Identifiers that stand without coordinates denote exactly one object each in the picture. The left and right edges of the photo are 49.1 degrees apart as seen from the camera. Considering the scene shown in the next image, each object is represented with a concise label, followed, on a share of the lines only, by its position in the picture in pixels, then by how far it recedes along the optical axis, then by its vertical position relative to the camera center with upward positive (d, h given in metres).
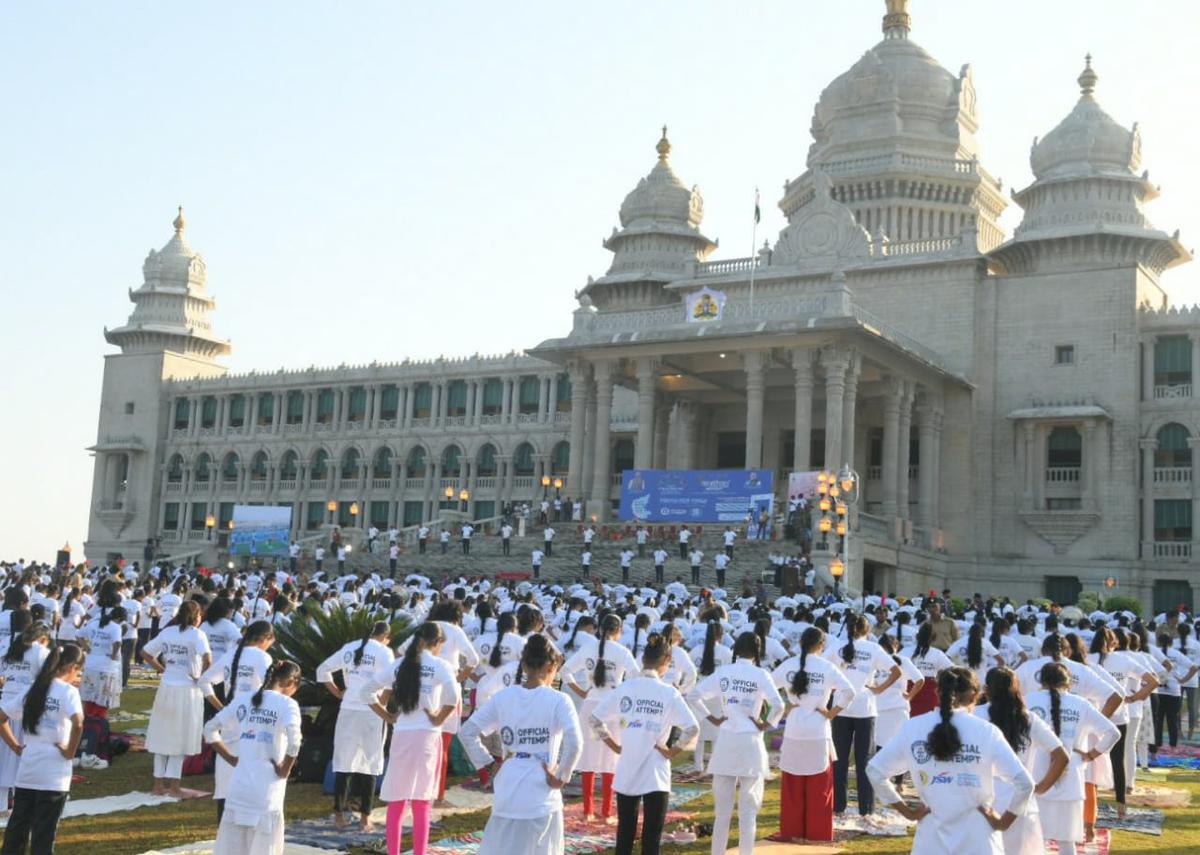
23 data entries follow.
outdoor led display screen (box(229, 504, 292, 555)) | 45.66 +1.91
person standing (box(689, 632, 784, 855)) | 10.36 -0.97
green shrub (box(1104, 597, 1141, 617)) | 35.72 +0.64
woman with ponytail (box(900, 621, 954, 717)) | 14.52 -0.41
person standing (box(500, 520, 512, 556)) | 42.78 +1.90
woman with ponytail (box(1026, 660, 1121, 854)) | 9.84 -0.85
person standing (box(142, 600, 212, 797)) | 12.95 -1.11
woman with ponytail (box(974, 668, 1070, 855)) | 8.17 -0.69
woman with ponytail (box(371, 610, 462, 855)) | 10.14 -1.05
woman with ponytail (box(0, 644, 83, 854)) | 9.27 -1.30
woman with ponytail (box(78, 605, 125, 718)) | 15.34 -1.04
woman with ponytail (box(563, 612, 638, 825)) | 12.27 -0.75
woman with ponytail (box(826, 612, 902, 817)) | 13.02 -0.74
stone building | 44.62 +8.97
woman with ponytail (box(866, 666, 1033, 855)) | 7.34 -0.91
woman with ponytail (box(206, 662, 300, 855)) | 8.66 -1.16
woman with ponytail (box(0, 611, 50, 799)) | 11.18 -0.74
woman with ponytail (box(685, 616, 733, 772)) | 13.07 -0.60
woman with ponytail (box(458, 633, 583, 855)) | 8.10 -0.96
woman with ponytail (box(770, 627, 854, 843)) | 11.59 -1.12
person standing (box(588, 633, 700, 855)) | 9.84 -1.03
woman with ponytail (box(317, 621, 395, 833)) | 11.69 -1.16
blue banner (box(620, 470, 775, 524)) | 40.53 +3.52
